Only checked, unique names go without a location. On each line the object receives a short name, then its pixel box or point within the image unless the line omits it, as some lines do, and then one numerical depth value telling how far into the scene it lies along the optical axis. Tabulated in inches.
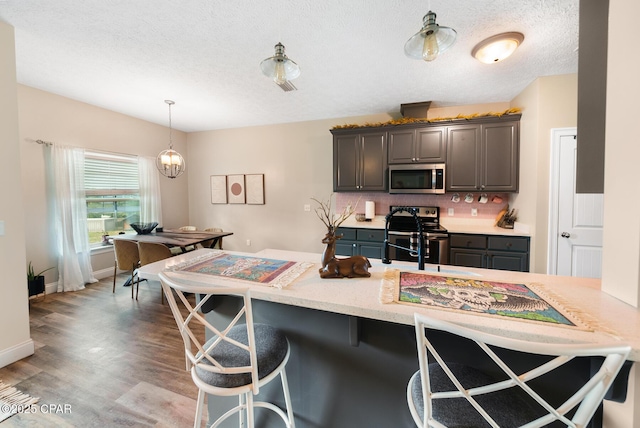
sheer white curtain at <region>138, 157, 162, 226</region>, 174.9
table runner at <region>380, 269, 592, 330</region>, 32.1
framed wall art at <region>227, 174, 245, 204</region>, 194.9
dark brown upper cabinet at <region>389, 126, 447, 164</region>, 133.5
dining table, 127.5
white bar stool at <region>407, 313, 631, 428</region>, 21.7
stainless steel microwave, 133.0
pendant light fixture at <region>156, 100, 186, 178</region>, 147.3
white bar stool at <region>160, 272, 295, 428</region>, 36.3
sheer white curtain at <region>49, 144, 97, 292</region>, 132.9
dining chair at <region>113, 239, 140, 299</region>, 130.0
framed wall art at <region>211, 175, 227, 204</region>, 200.5
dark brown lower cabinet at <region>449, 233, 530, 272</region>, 113.3
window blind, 150.0
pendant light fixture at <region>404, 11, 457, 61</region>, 53.4
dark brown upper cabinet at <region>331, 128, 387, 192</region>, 145.1
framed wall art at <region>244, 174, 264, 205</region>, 189.6
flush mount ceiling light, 80.7
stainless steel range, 122.6
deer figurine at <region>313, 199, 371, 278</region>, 47.4
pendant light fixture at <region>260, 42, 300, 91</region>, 60.7
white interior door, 102.3
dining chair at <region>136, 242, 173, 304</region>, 119.7
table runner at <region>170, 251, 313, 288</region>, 46.8
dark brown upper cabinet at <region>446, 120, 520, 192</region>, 123.5
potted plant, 118.6
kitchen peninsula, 33.6
